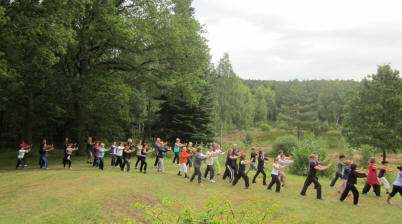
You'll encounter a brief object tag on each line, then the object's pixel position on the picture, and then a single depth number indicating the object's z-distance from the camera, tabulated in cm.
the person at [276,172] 1350
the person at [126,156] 1686
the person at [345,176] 1370
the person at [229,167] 1567
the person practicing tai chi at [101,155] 1742
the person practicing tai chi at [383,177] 1395
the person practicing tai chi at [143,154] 1669
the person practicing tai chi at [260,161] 1520
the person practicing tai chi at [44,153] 1759
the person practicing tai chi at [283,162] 1444
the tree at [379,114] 3212
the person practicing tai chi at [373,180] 1337
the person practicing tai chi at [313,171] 1265
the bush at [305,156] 2186
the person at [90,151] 2066
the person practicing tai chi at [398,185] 1196
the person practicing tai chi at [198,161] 1469
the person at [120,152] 1775
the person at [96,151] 1855
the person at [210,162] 1513
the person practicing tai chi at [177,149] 1988
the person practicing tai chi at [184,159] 1581
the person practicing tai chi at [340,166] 1489
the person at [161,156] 1714
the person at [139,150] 1692
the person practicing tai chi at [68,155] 1763
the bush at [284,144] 3744
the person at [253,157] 1691
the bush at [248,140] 5102
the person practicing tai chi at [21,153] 1814
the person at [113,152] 1938
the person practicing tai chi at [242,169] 1399
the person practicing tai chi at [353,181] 1200
